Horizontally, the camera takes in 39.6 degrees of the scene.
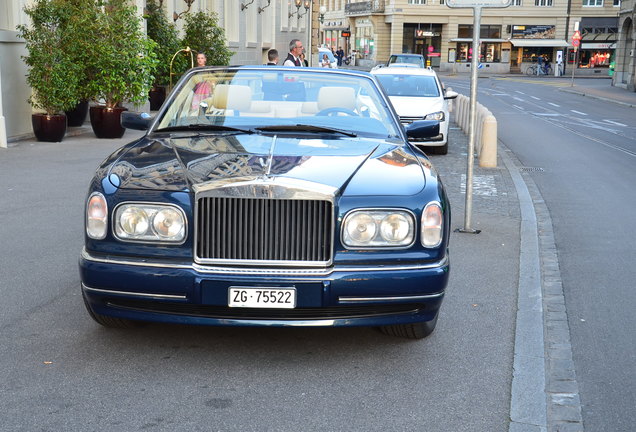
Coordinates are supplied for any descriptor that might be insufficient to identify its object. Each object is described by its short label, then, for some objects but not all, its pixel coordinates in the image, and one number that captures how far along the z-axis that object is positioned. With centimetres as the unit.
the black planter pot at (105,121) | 1758
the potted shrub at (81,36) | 1636
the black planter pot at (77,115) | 1902
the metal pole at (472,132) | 895
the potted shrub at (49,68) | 1587
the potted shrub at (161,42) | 2430
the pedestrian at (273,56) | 1596
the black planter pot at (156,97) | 2485
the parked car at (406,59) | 4441
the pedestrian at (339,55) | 7706
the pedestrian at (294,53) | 1549
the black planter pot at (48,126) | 1622
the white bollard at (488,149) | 1439
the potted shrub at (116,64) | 1678
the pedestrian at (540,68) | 7761
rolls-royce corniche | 453
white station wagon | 1641
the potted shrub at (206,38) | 2645
